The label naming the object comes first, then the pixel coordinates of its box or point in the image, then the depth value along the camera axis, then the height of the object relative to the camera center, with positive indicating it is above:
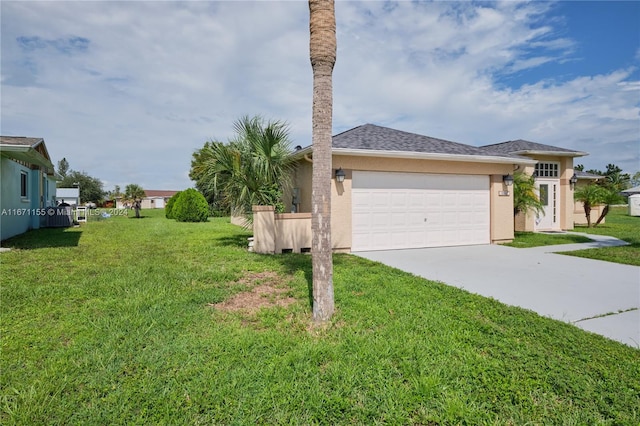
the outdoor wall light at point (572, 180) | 16.47 +1.30
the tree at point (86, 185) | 52.47 +4.26
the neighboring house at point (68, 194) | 35.62 +1.89
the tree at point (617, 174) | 58.05 +6.31
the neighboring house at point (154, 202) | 68.10 +1.74
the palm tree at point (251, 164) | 9.84 +1.42
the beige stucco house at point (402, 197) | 10.05 +0.36
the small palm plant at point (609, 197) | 16.78 +0.44
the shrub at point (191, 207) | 23.75 +0.19
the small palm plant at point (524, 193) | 14.05 +0.58
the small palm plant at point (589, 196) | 16.95 +0.52
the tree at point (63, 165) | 73.57 +10.68
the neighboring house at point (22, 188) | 11.37 +1.06
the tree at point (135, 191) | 35.38 +2.13
